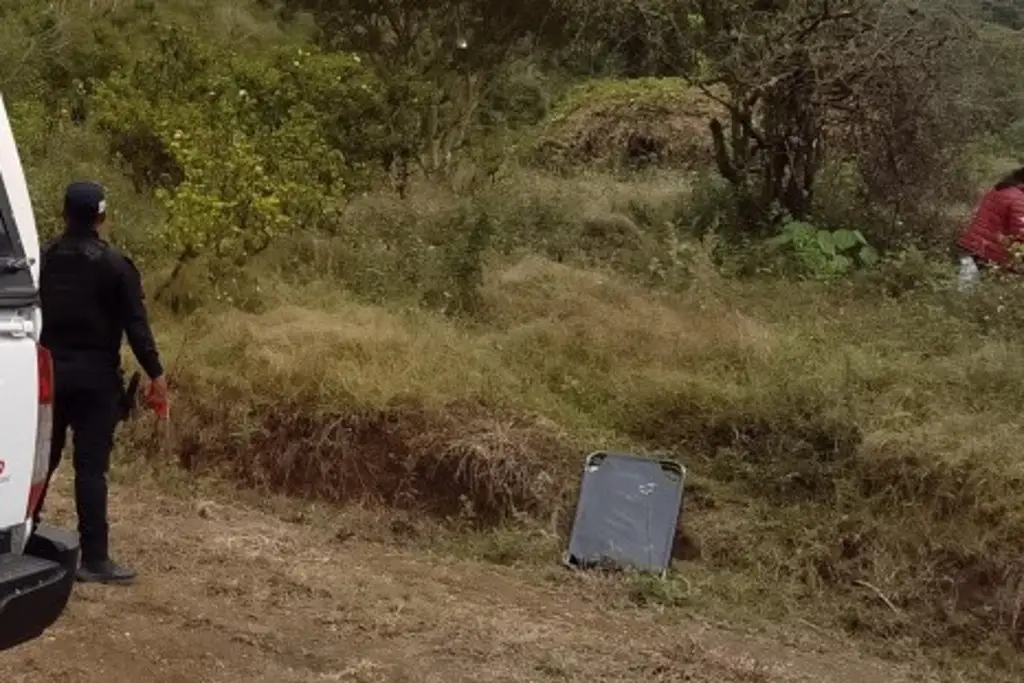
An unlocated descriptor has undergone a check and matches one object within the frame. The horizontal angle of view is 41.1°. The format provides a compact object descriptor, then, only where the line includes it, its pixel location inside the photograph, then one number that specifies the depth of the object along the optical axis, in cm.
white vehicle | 328
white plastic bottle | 820
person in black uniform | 511
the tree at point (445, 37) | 1297
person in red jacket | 866
